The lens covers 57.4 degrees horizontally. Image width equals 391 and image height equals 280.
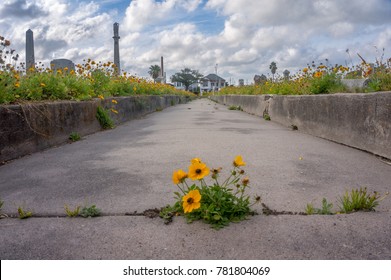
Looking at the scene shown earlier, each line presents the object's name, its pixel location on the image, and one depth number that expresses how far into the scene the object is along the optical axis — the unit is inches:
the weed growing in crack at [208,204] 76.2
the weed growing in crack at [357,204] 85.0
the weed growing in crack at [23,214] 83.7
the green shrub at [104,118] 263.0
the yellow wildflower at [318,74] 249.8
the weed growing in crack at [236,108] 577.4
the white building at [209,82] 4879.9
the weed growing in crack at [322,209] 83.8
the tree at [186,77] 4097.0
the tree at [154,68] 3757.4
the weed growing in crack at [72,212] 84.0
